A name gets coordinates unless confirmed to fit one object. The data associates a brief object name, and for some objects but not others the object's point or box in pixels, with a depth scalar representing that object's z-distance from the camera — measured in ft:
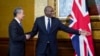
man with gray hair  17.29
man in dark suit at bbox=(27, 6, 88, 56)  18.28
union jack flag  19.21
